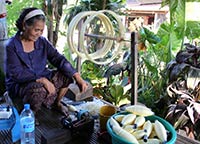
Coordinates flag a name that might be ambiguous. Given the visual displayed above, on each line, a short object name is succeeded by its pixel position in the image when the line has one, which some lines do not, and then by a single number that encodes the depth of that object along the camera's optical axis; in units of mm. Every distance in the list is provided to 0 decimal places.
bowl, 1254
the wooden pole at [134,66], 1683
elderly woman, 1807
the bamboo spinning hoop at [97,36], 1906
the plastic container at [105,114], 1650
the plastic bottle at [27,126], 1491
